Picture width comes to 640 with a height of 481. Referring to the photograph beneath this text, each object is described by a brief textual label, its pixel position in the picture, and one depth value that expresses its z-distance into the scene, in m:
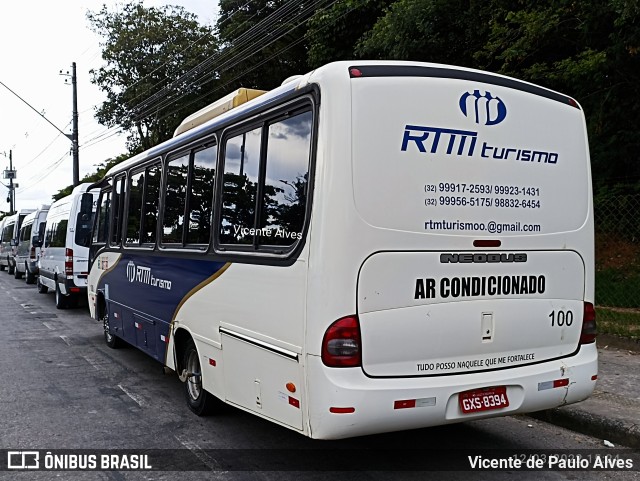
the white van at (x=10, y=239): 29.17
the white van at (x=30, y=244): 21.54
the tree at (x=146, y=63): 30.38
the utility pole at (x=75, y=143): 30.08
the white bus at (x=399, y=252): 4.20
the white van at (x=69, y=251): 14.83
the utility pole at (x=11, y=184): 72.56
